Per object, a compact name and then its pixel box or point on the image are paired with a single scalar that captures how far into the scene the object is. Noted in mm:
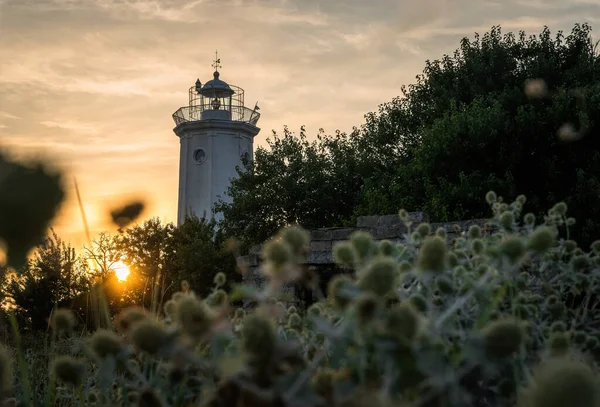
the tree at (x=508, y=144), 13641
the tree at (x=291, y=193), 18172
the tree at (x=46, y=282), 13211
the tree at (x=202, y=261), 16906
